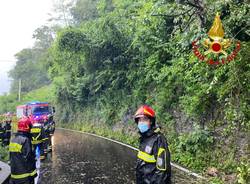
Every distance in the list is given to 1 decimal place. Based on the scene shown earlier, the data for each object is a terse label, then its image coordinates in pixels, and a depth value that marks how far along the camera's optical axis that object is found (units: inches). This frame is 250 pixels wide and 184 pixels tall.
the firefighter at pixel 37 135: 269.4
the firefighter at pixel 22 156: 169.2
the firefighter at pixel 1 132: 424.9
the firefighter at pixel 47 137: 356.5
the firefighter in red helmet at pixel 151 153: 114.8
